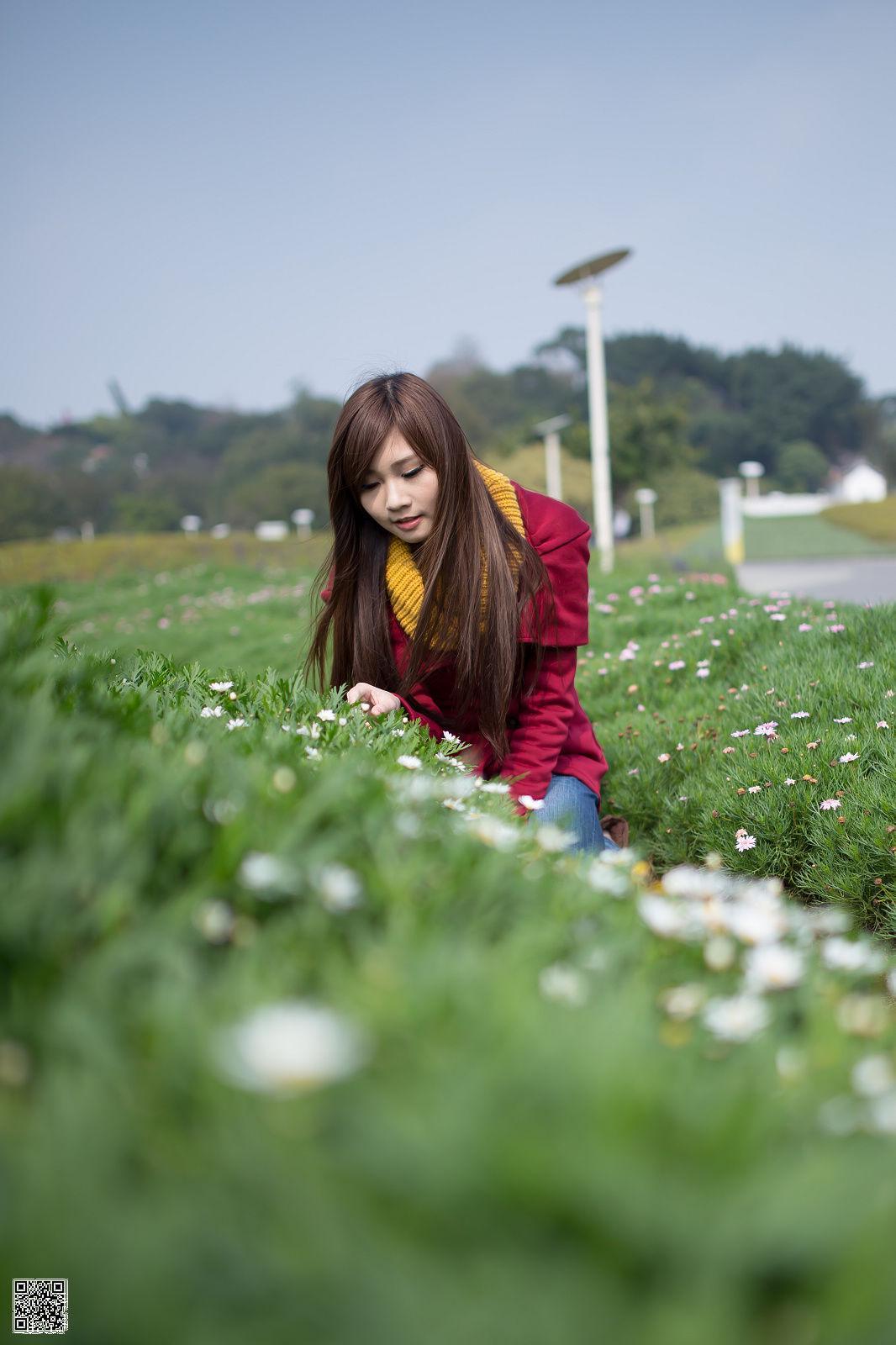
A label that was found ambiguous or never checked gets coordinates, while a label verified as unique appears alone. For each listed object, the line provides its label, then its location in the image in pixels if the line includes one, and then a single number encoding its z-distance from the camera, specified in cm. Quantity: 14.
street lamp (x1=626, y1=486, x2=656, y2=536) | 3318
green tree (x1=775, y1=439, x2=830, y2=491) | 5891
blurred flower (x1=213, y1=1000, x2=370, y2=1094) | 63
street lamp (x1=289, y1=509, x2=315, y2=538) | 1962
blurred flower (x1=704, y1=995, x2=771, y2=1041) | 94
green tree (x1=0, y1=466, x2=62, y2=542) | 4131
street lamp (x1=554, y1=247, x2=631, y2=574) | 1097
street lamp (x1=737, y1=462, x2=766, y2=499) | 4966
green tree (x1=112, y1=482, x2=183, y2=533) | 4703
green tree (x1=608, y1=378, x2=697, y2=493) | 3984
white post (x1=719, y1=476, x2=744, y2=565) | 1389
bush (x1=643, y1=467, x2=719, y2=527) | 4128
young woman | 262
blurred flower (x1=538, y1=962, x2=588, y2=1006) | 92
